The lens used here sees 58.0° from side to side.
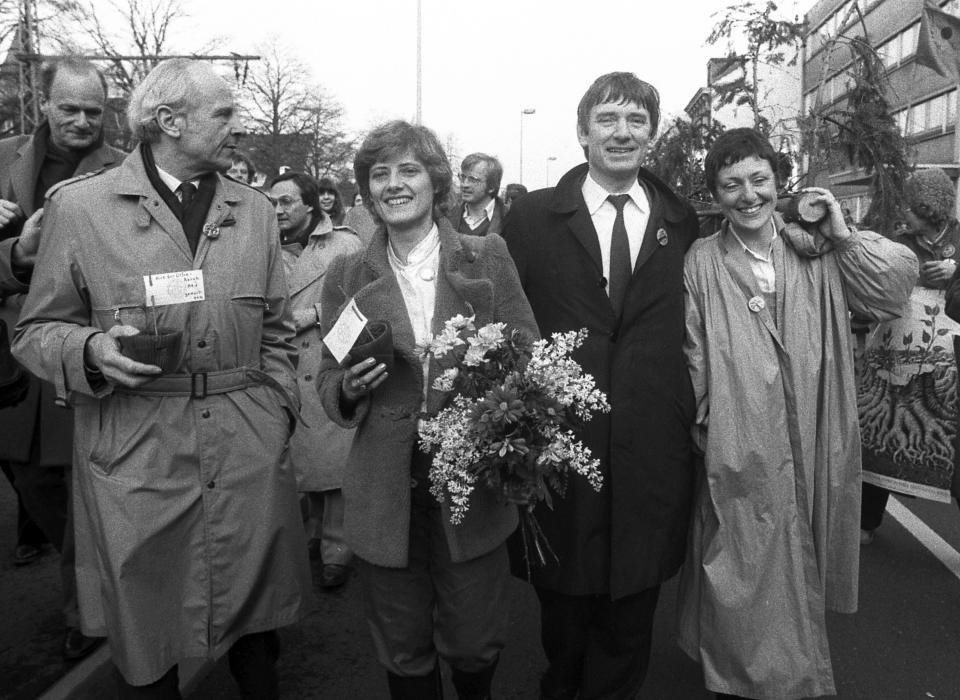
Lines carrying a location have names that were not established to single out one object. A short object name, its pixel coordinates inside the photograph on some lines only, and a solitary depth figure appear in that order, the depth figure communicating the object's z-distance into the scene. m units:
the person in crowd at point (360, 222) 6.75
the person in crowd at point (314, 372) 4.76
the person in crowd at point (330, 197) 7.28
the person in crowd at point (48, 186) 3.65
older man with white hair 2.59
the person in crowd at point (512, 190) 12.51
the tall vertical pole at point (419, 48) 23.70
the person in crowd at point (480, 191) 8.05
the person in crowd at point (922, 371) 4.21
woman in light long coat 2.90
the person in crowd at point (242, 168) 6.11
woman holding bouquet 2.70
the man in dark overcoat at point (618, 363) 2.92
